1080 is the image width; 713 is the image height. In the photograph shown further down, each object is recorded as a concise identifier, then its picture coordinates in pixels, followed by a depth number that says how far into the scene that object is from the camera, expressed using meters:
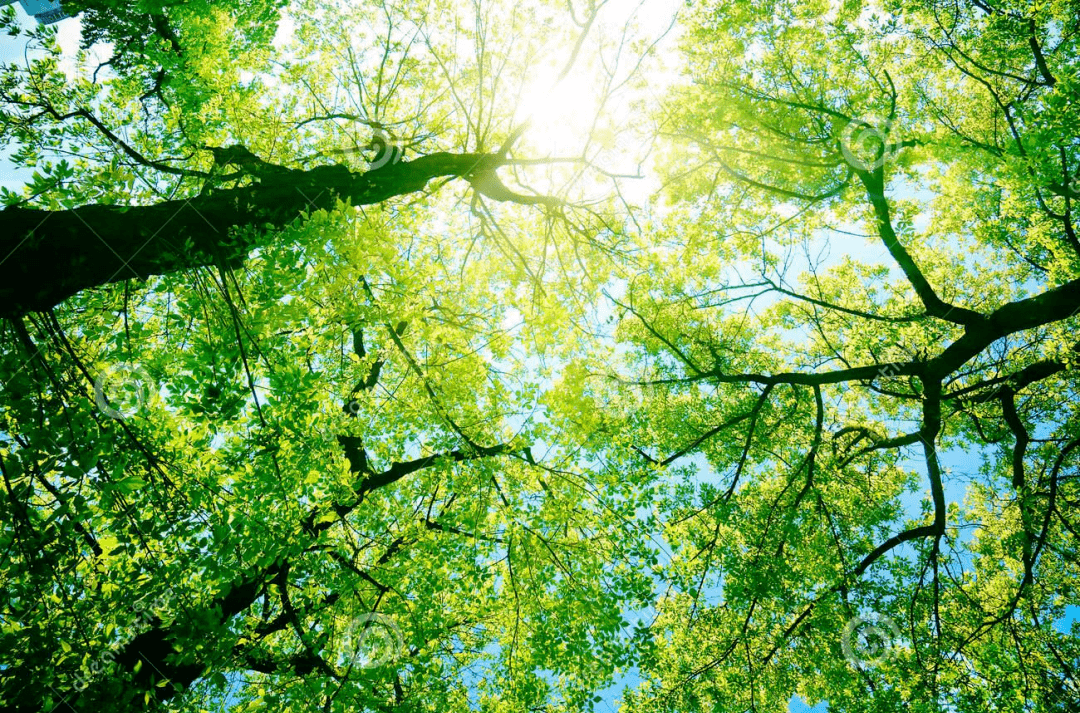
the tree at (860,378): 8.39
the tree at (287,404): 3.60
